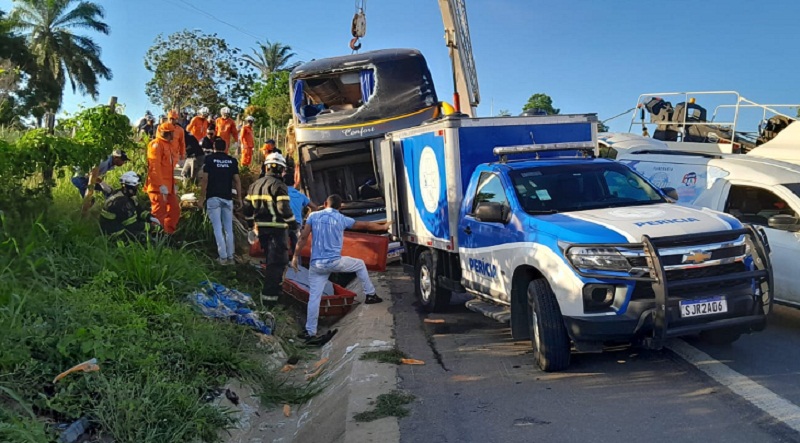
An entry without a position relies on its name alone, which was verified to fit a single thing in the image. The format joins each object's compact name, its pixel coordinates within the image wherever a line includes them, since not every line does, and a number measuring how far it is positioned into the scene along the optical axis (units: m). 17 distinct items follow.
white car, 7.64
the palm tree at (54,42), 48.38
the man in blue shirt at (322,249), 9.09
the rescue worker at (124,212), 8.91
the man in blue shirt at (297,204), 10.94
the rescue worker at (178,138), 14.18
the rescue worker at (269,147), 14.57
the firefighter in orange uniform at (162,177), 11.58
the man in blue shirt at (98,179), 11.03
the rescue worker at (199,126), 17.72
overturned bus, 13.98
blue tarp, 7.82
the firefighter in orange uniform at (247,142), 18.30
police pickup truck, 5.92
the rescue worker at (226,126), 17.34
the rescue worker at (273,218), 10.12
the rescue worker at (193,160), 14.52
